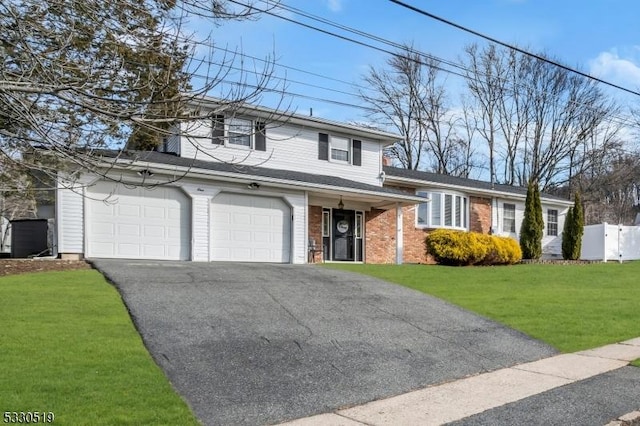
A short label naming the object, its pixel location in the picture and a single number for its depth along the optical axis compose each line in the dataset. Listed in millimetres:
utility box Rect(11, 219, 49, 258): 20000
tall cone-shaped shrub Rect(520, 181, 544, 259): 23859
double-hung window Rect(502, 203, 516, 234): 26719
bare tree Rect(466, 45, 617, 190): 41750
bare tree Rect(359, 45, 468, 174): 40656
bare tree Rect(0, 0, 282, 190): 5629
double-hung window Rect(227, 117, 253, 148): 18656
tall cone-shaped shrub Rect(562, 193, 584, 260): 24344
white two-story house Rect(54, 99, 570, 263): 15344
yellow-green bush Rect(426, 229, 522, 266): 20281
